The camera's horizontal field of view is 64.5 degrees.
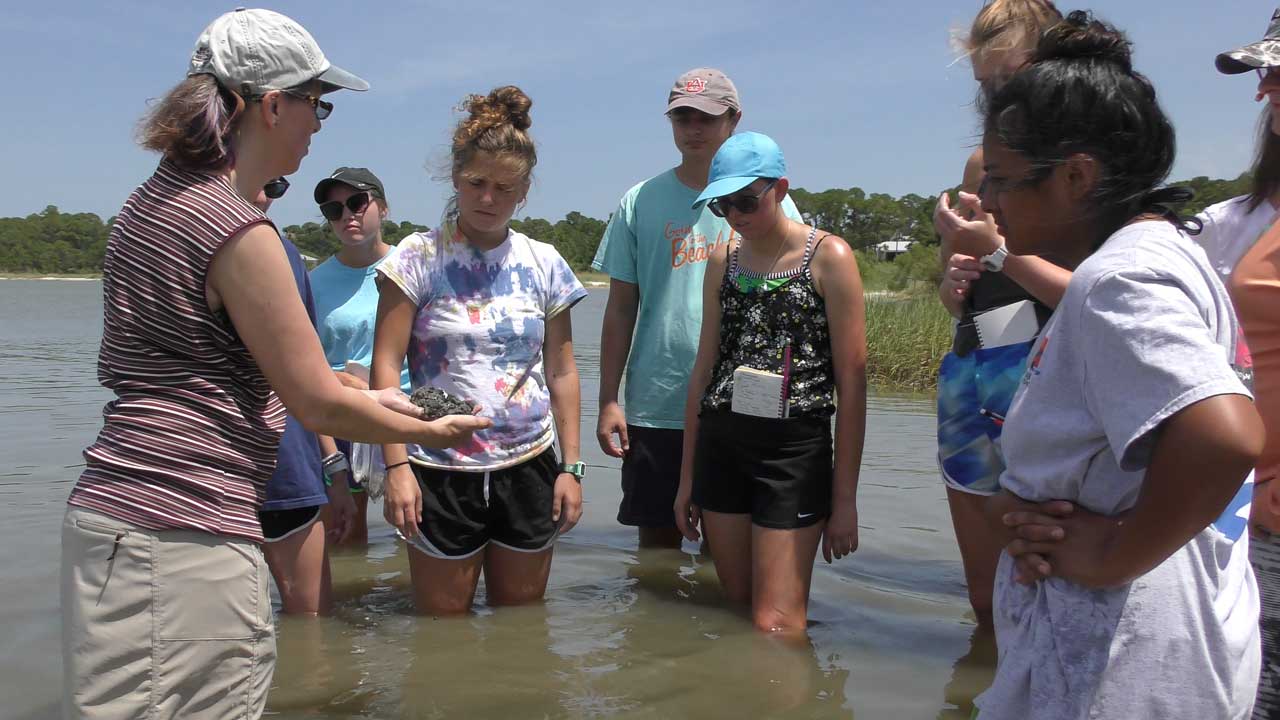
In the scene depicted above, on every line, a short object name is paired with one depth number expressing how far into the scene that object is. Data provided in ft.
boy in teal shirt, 15.96
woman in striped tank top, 6.92
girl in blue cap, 13.03
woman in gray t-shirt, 4.88
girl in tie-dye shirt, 12.94
